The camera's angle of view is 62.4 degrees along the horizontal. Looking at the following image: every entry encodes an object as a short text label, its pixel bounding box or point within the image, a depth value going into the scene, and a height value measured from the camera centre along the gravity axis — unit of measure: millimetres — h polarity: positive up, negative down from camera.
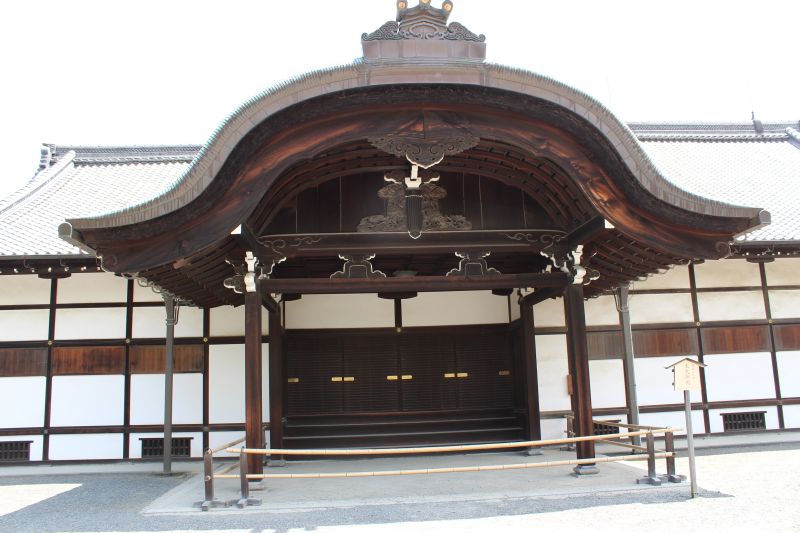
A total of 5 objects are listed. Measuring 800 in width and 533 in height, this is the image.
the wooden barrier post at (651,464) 7743 -1151
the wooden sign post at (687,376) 7254 -134
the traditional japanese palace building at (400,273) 7402 +1456
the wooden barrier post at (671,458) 7773 -1093
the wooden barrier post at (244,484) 7309 -1159
